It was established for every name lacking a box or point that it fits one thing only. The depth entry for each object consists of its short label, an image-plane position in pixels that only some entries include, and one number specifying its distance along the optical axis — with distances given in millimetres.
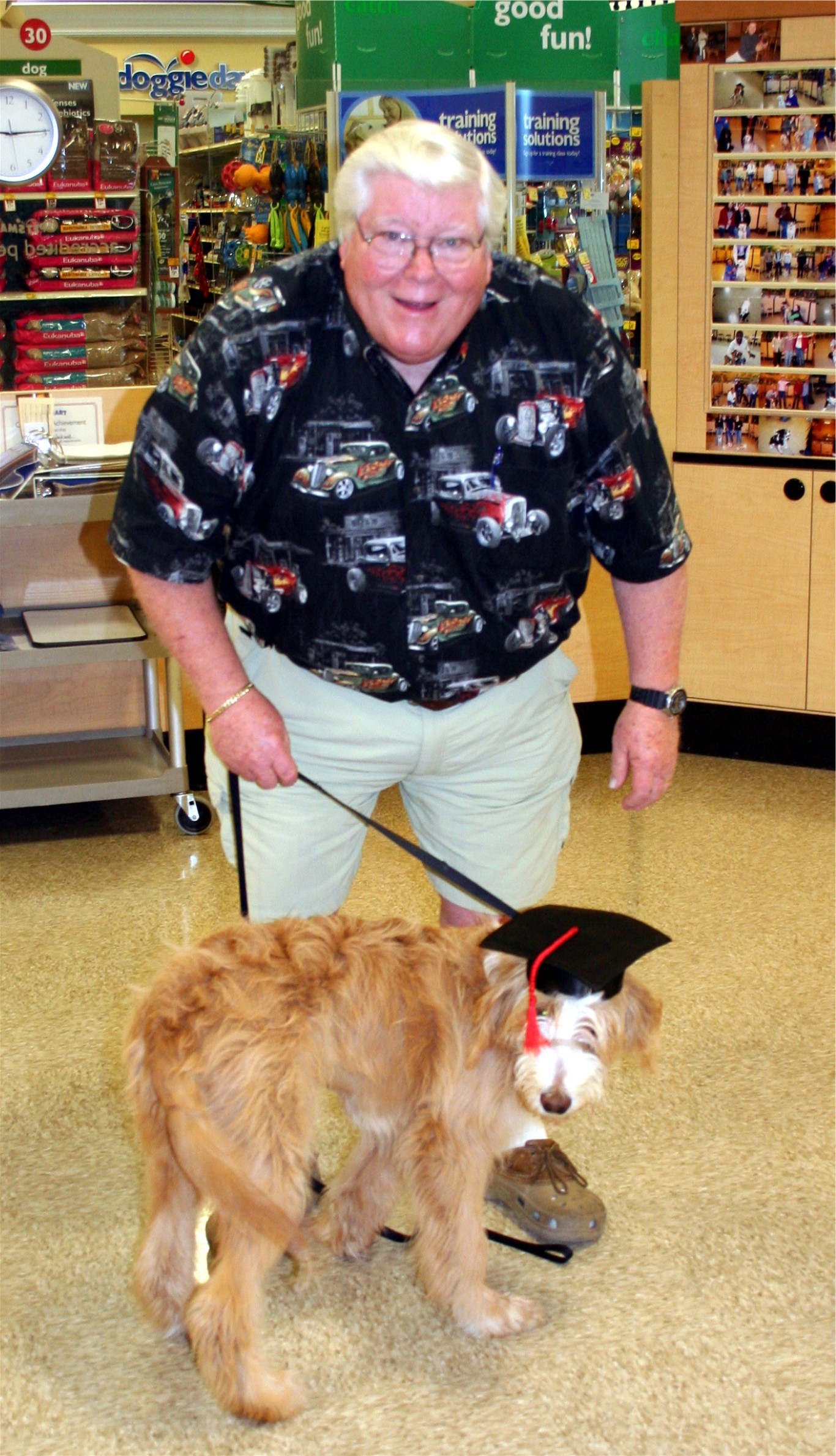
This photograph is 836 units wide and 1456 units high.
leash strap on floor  2057
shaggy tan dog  1637
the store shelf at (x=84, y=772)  3670
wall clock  4266
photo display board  3703
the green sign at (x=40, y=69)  4711
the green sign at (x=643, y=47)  8195
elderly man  1657
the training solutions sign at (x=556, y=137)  4191
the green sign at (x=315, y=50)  4809
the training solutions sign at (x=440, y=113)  4164
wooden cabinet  3920
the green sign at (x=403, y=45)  4875
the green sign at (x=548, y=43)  4914
